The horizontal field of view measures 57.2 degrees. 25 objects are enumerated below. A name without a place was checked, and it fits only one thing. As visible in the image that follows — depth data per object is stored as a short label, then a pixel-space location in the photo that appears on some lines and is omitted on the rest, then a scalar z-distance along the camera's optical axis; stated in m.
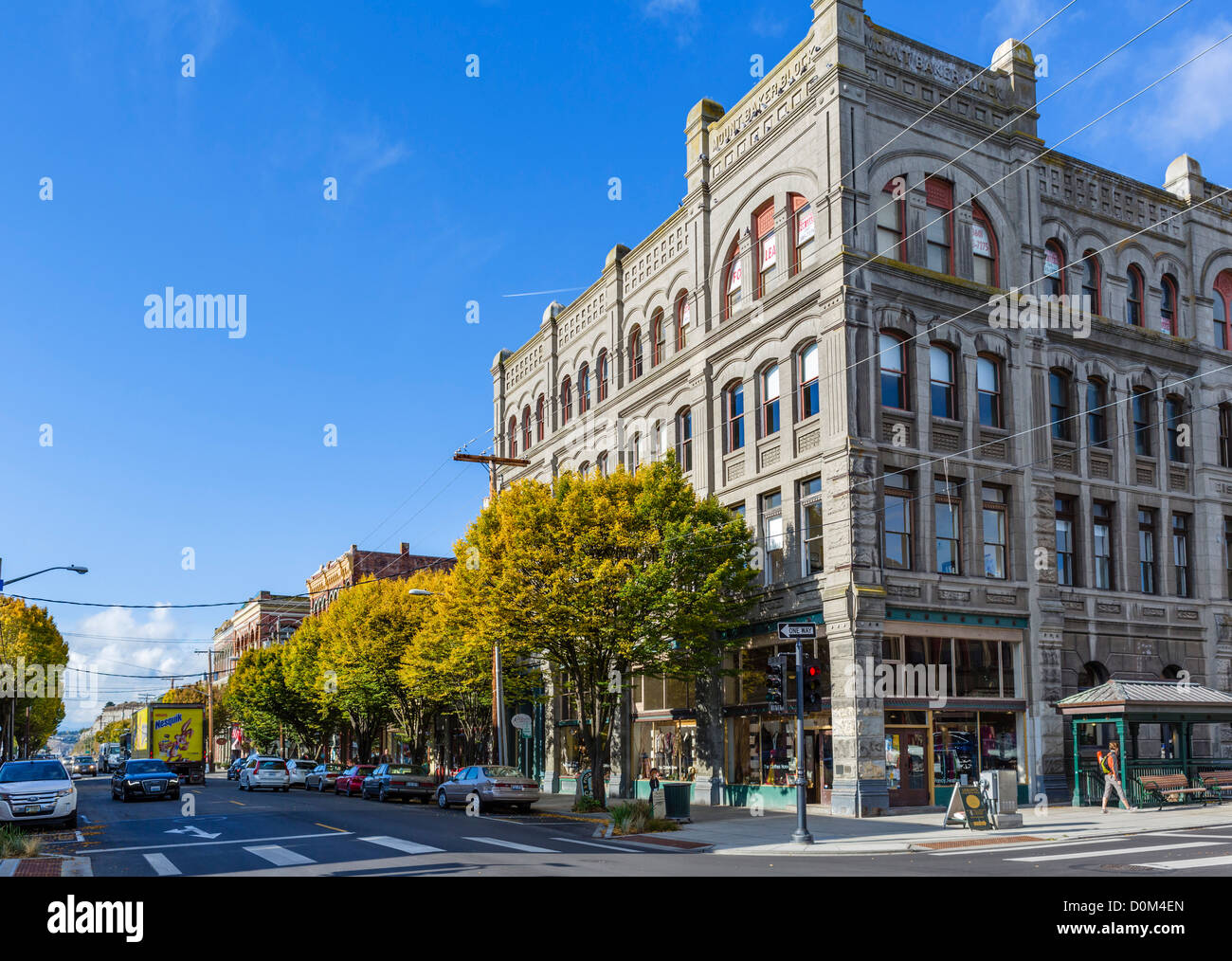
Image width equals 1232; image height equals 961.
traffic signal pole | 21.84
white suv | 25.44
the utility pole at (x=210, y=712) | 103.82
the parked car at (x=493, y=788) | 32.59
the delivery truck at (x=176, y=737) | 55.02
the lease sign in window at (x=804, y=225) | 31.84
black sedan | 39.47
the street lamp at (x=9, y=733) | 69.74
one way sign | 23.52
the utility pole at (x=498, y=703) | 37.92
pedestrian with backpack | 27.87
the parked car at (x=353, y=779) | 46.28
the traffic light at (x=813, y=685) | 22.92
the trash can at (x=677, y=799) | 26.87
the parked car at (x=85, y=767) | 112.29
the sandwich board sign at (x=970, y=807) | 22.61
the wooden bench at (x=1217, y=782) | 29.22
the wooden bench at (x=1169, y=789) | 27.98
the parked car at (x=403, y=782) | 40.62
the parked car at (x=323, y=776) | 51.19
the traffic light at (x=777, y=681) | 22.62
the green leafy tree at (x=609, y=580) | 31.27
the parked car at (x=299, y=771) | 56.91
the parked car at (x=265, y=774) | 50.31
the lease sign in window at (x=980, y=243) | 32.94
